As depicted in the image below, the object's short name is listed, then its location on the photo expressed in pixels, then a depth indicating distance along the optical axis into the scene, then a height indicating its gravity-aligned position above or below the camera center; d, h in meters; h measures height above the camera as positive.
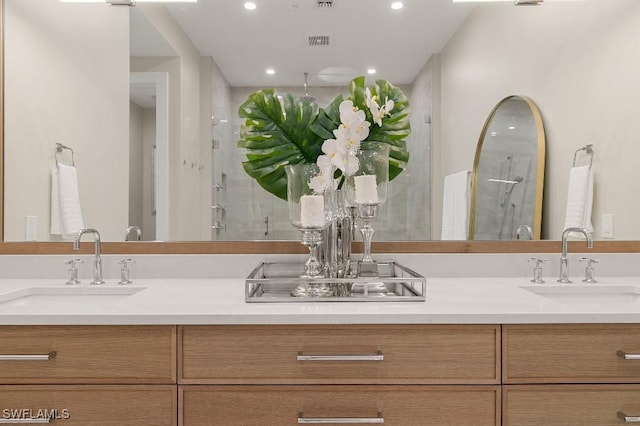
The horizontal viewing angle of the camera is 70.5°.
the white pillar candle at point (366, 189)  1.43 +0.05
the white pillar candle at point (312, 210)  1.39 -0.02
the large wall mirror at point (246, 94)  1.73 +0.42
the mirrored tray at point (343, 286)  1.27 -0.26
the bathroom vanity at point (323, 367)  1.13 -0.41
